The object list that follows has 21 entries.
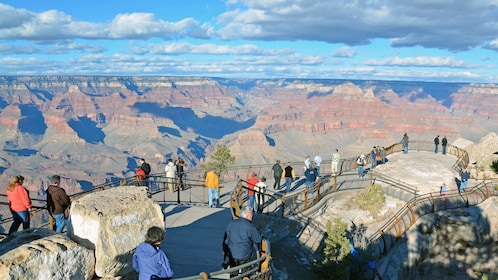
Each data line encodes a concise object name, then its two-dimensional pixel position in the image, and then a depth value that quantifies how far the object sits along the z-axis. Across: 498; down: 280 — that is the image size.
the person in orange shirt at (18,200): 10.01
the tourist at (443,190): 21.66
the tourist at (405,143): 34.34
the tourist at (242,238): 7.69
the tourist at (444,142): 34.81
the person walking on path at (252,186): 16.05
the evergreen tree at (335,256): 12.45
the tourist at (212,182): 16.58
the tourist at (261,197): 16.02
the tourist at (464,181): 23.17
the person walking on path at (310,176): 20.69
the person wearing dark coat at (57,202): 9.91
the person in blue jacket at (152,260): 6.16
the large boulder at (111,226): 7.20
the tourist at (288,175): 20.64
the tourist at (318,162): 25.24
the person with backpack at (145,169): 18.83
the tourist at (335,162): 25.06
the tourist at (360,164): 25.77
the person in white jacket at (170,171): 20.21
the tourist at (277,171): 20.55
